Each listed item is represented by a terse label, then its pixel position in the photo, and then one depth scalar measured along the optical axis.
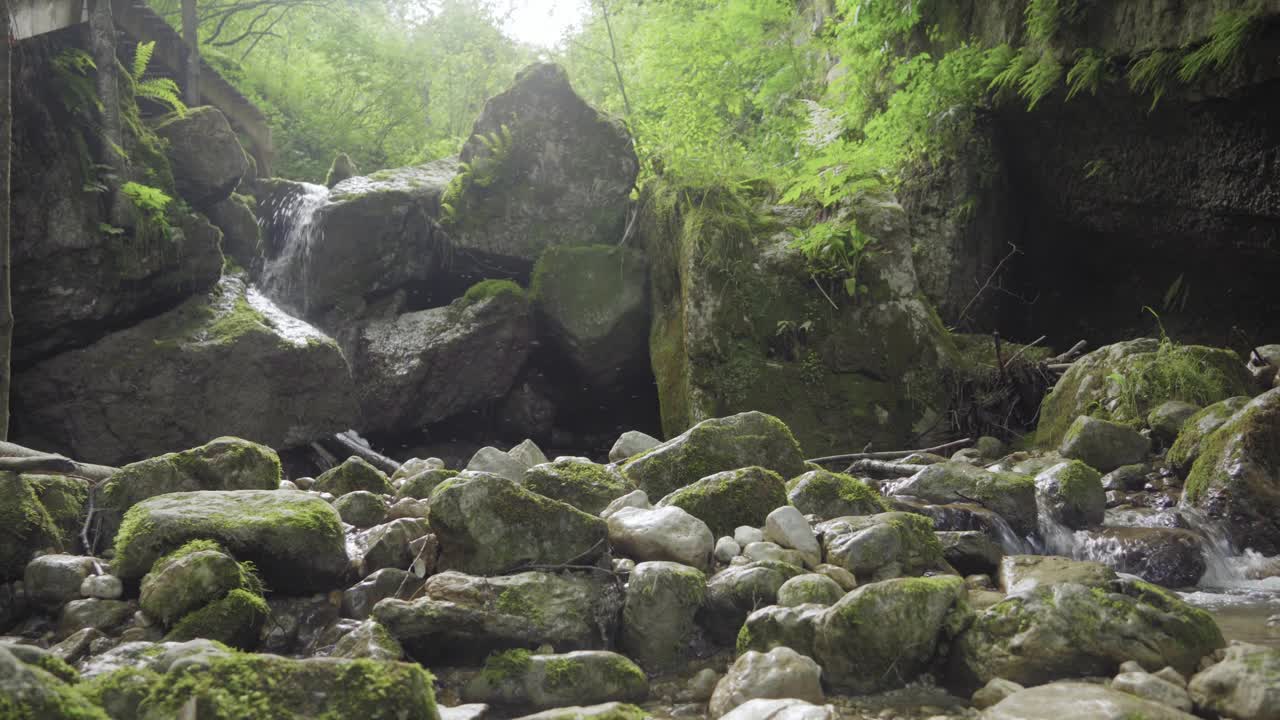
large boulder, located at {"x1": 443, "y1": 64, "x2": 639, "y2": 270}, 10.32
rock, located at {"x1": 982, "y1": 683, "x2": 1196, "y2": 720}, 2.28
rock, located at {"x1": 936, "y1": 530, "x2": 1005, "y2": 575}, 4.22
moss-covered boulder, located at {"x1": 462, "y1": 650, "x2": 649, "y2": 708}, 2.81
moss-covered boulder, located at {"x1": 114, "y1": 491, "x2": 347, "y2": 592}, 3.37
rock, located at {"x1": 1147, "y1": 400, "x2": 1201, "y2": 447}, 6.39
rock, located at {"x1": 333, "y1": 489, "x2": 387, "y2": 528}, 4.32
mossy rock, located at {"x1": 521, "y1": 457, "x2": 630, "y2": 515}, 4.41
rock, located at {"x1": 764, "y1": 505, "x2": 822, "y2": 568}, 3.81
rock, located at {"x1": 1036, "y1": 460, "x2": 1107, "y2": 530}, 5.27
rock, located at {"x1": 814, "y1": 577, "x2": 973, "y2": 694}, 2.93
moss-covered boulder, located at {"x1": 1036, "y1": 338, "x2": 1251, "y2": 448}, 6.73
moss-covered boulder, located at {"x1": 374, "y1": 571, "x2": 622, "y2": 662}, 3.04
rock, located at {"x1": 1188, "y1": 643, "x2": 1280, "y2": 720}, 2.38
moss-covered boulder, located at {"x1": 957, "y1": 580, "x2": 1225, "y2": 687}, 2.80
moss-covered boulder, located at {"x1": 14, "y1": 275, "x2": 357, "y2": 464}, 7.36
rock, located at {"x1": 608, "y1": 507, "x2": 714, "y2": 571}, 3.69
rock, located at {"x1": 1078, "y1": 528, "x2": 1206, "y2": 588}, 4.55
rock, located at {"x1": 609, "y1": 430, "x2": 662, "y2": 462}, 6.26
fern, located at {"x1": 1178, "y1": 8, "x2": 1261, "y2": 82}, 6.55
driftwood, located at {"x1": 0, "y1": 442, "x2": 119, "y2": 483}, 3.83
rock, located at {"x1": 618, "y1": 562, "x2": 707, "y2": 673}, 3.25
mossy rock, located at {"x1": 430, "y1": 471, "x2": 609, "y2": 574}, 3.52
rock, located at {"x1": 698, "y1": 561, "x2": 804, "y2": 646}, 3.38
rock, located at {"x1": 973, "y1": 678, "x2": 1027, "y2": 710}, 2.69
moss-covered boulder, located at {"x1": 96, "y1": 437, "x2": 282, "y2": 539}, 4.15
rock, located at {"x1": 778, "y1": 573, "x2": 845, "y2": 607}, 3.31
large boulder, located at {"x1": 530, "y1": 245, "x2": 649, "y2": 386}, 9.69
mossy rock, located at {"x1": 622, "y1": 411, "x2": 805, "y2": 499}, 5.03
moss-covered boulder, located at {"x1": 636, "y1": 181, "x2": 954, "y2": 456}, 8.34
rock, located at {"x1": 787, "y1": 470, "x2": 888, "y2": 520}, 4.55
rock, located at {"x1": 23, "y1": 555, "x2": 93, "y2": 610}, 3.39
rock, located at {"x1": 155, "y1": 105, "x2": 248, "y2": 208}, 9.26
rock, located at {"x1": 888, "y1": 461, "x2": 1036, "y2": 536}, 5.16
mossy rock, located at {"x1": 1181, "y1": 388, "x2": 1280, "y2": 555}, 4.87
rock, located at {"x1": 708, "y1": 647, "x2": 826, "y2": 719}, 2.69
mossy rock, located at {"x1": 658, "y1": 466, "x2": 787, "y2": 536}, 4.21
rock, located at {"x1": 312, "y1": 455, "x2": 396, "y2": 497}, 5.03
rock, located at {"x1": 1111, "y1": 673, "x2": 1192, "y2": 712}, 2.54
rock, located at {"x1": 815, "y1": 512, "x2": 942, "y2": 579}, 3.77
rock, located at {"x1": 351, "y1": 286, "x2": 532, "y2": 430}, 9.43
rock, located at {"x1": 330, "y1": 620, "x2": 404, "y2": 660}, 2.87
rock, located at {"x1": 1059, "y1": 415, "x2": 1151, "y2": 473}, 6.23
